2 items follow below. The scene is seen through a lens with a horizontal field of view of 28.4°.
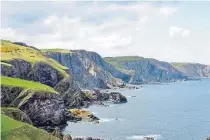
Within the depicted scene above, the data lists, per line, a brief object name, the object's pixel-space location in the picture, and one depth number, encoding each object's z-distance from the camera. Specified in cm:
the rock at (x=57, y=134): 10332
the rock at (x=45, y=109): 13962
